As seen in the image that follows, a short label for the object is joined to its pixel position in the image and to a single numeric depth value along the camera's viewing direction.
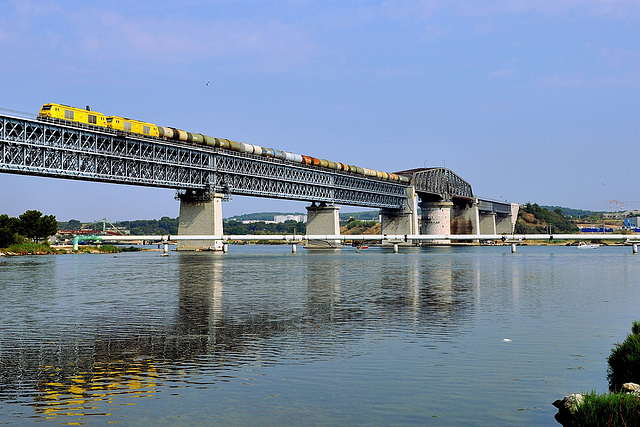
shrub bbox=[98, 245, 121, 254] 158.21
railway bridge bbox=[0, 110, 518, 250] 93.69
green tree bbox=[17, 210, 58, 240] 141.38
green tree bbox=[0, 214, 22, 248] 122.75
